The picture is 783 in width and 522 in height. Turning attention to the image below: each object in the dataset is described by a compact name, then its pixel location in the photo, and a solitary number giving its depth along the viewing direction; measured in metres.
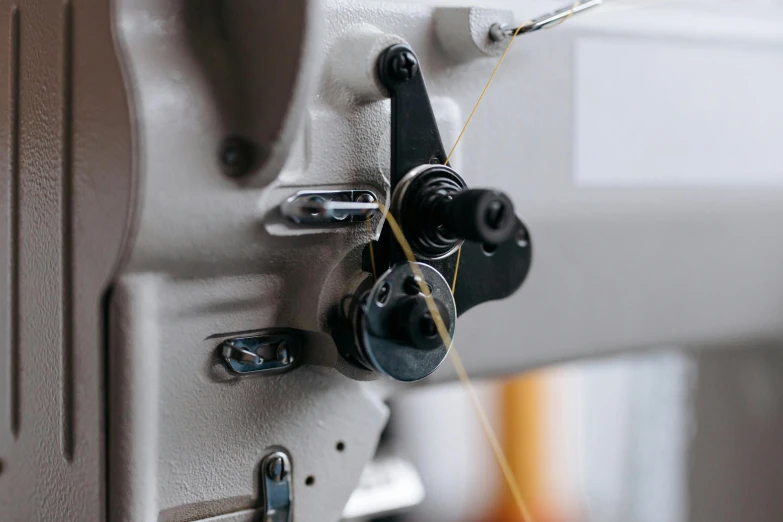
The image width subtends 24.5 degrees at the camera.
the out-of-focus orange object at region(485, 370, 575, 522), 0.77
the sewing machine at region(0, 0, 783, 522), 0.37
